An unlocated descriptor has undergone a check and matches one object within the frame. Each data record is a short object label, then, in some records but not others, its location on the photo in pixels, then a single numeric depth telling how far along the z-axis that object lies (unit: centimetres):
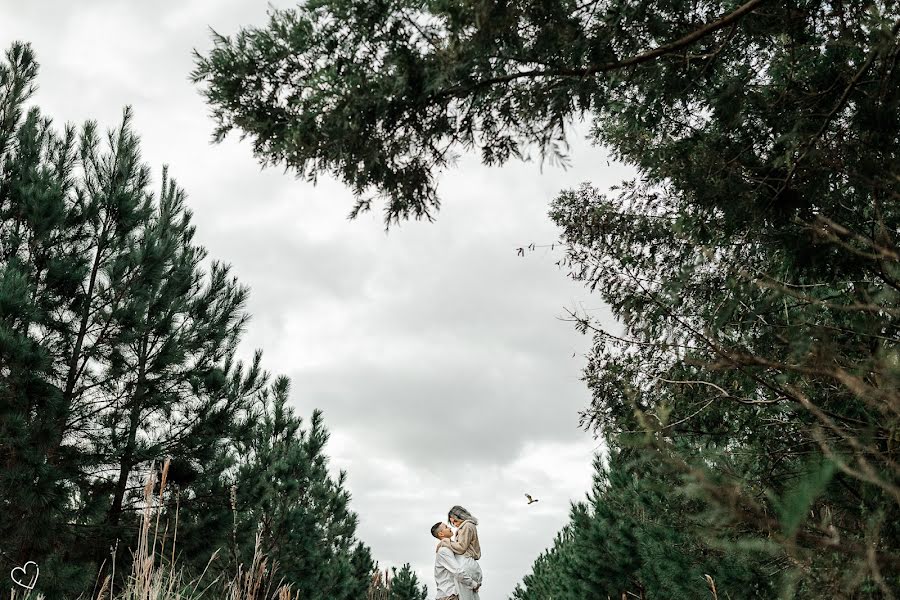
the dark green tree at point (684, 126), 385
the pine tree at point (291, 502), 1073
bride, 965
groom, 966
